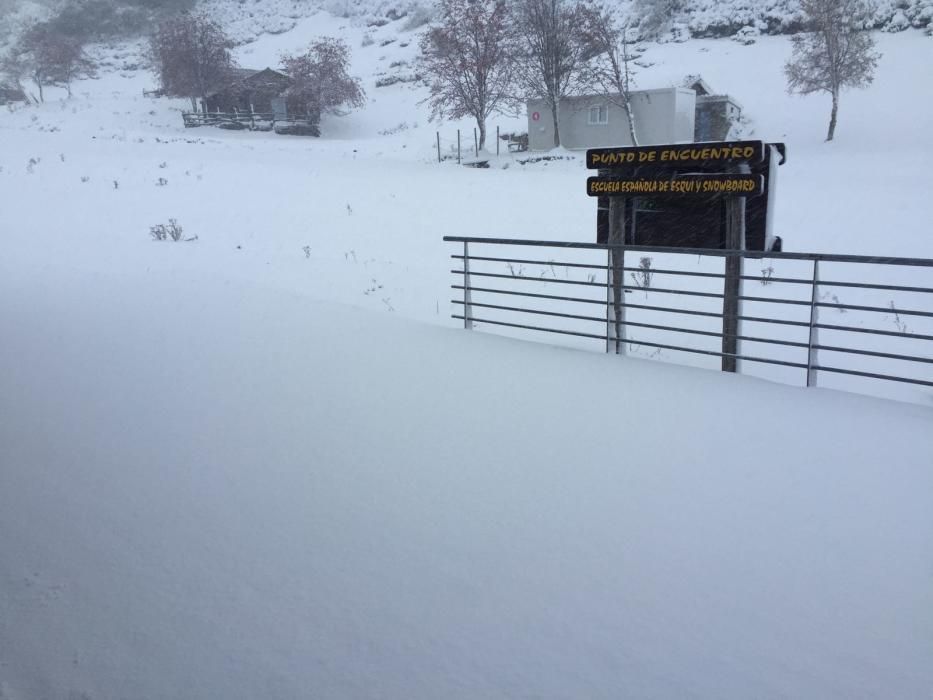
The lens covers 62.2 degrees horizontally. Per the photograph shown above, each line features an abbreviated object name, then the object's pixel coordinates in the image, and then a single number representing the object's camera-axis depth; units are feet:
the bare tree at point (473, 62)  137.69
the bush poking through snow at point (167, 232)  53.06
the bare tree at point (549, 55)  131.95
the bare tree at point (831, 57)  131.34
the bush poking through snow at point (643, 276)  42.16
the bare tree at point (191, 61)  193.77
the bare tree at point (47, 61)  232.94
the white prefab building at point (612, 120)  127.03
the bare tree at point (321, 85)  181.88
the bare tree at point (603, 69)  124.98
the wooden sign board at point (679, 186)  23.71
